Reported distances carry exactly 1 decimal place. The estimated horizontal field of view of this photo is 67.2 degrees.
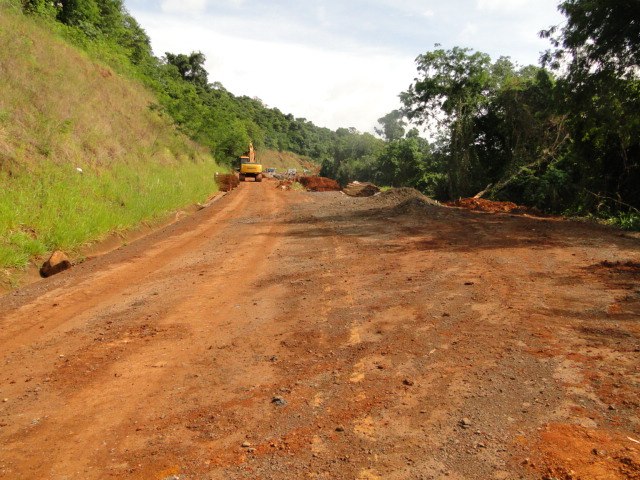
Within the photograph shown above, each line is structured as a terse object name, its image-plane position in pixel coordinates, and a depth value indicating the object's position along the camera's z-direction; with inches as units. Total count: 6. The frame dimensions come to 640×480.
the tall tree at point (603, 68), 501.7
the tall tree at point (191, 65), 2440.9
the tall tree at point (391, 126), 3417.8
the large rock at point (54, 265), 330.0
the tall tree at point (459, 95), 1077.8
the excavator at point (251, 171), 1676.9
